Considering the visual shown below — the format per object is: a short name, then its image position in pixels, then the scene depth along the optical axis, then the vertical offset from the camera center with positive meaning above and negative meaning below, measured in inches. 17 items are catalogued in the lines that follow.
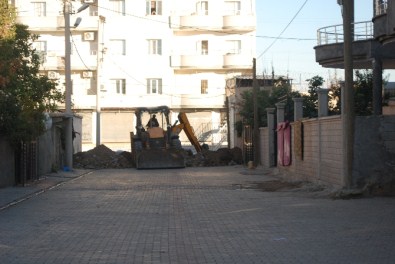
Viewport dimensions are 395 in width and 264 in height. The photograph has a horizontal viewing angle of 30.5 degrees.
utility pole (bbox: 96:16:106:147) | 1894.7 +149.5
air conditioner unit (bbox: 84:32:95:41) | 2549.2 +358.5
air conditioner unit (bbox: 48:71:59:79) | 2394.2 +213.4
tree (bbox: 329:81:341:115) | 1412.4 +73.9
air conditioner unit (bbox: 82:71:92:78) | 2519.7 +219.3
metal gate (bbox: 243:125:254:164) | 1643.7 -18.0
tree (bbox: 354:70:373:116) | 1307.8 +76.2
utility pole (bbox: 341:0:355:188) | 793.6 +33.0
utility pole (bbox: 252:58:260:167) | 1512.1 +27.8
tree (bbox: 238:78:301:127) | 1634.4 +83.5
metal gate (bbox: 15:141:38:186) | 1039.0 -36.0
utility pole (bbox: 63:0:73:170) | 1409.9 +76.9
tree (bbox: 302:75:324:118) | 1482.5 +73.3
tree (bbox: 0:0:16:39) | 1032.1 +173.6
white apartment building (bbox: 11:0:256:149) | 2561.5 +297.7
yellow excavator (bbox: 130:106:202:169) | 1605.6 -17.8
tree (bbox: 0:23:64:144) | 965.2 +76.3
